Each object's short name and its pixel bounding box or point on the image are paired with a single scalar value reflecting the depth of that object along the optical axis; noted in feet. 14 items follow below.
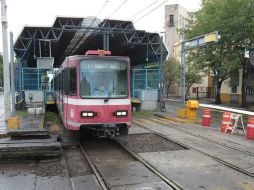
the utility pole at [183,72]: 75.00
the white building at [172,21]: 213.46
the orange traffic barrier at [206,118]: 59.21
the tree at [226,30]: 99.81
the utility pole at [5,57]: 47.10
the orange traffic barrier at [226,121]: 51.25
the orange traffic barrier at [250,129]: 45.19
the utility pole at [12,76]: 50.08
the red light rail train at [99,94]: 35.70
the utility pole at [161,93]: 82.82
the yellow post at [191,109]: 64.70
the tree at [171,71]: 172.86
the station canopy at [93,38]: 85.56
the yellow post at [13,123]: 44.21
